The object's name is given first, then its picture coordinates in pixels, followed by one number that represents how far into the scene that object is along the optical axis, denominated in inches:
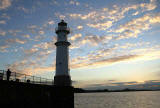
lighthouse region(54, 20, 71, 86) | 951.0
